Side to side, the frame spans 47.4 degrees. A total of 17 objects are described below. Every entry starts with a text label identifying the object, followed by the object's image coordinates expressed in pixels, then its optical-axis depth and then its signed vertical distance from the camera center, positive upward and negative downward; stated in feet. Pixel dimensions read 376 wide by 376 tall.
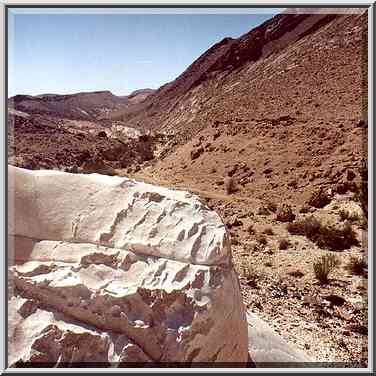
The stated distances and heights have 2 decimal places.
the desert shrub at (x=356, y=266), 23.95 -4.43
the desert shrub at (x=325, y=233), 28.53 -3.22
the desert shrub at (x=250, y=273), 22.07 -4.73
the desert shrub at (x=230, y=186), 46.68 +0.08
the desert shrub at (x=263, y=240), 29.71 -3.72
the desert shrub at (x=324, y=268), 23.06 -4.45
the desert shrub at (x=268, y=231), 31.77 -3.28
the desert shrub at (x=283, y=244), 28.68 -3.83
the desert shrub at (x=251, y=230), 32.09 -3.27
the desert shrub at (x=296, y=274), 23.99 -4.87
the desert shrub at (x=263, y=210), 37.09 -2.04
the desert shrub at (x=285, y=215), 34.83 -2.30
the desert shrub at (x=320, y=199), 37.42 -1.02
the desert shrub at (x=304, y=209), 36.62 -1.87
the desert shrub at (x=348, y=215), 31.91 -2.10
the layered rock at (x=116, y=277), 9.28 -2.10
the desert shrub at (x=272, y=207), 38.02 -1.79
